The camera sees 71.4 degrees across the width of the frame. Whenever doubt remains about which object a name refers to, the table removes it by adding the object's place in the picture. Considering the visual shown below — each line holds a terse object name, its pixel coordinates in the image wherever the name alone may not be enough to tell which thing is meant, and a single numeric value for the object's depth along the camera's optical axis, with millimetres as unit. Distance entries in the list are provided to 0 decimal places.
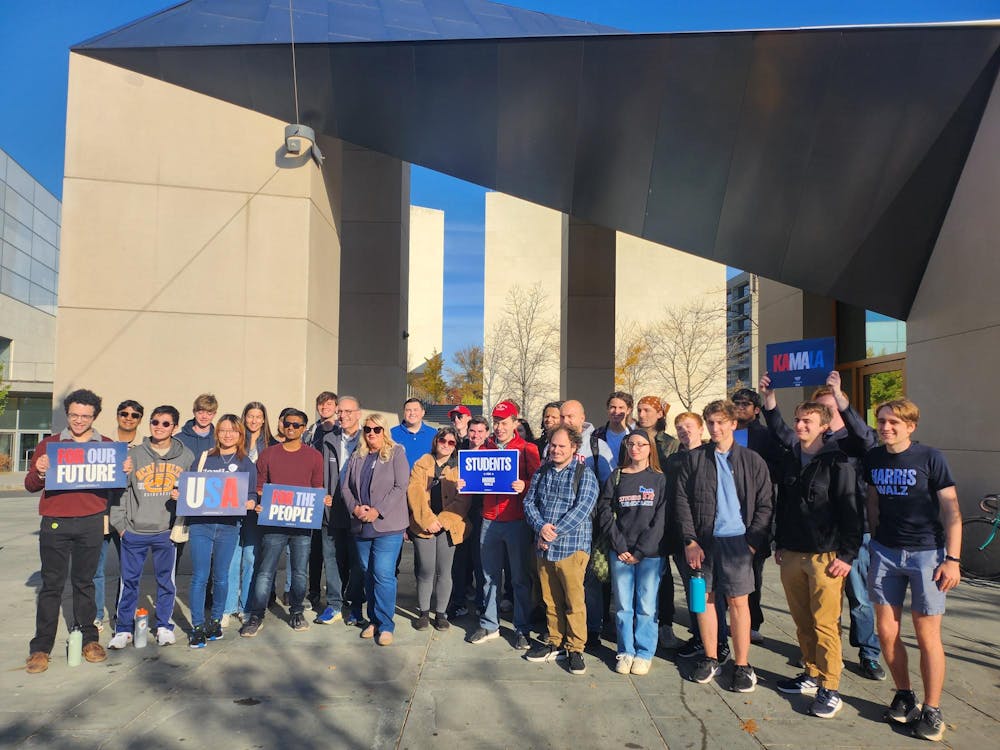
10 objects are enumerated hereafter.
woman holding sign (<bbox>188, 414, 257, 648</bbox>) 5680
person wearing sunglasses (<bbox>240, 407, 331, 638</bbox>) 5965
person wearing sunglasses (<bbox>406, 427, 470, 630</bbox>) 6074
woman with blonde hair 5793
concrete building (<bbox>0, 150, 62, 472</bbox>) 35688
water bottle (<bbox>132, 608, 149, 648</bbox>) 5516
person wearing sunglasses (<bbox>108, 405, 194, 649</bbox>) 5574
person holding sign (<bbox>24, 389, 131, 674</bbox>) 5105
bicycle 8047
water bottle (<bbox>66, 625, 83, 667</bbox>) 5096
